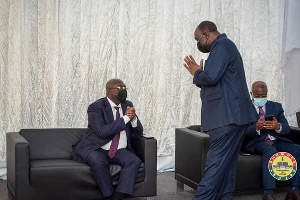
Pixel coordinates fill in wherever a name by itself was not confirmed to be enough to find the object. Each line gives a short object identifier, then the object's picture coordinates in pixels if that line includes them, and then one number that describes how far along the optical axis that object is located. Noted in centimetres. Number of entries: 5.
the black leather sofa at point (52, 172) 430
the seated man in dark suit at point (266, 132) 502
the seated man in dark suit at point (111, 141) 442
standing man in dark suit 394
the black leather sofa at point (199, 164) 478
